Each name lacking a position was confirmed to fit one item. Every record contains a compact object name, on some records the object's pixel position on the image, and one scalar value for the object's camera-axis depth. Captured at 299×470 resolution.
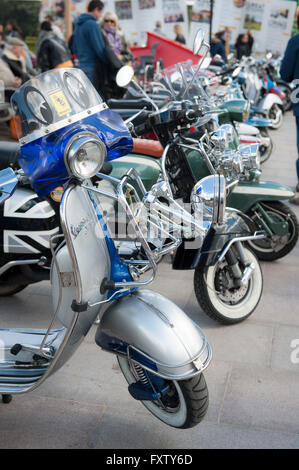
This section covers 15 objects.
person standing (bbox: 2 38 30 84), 7.57
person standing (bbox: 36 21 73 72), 6.96
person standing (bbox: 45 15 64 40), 8.35
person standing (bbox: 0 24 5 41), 10.33
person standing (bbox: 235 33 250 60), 12.68
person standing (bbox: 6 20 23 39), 10.93
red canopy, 8.77
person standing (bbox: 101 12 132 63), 7.79
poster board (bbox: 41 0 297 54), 12.44
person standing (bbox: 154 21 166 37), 12.52
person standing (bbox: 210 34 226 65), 11.95
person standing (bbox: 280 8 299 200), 5.34
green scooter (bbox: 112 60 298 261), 3.83
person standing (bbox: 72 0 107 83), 6.40
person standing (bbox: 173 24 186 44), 12.41
